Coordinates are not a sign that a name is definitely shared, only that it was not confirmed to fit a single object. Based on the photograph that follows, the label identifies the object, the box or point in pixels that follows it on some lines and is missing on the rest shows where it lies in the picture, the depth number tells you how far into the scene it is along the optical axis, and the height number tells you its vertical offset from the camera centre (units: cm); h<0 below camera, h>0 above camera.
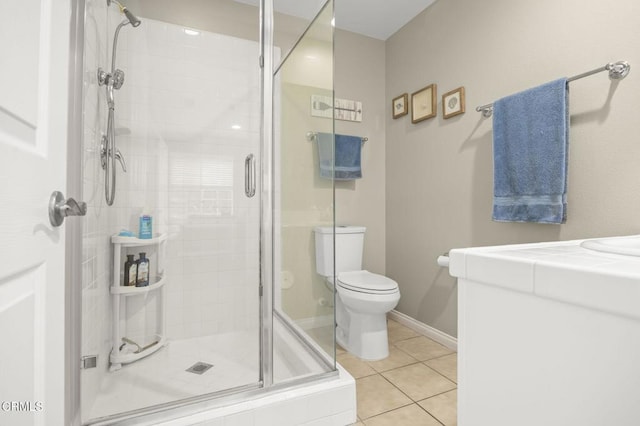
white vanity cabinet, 39 -18
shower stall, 131 -3
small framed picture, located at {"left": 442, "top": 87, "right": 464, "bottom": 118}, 204 +72
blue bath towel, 145 +29
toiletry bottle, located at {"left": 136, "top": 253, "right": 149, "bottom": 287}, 184 -34
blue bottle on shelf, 188 -9
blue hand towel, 246 +44
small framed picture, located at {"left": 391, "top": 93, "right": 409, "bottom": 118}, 252 +87
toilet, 178 -49
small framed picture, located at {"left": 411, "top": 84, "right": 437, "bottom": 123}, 225 +80
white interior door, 57 +1
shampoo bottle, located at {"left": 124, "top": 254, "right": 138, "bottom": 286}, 179 -33
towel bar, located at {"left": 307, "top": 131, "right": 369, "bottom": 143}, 172 +42
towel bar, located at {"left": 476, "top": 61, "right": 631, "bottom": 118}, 130 +60
